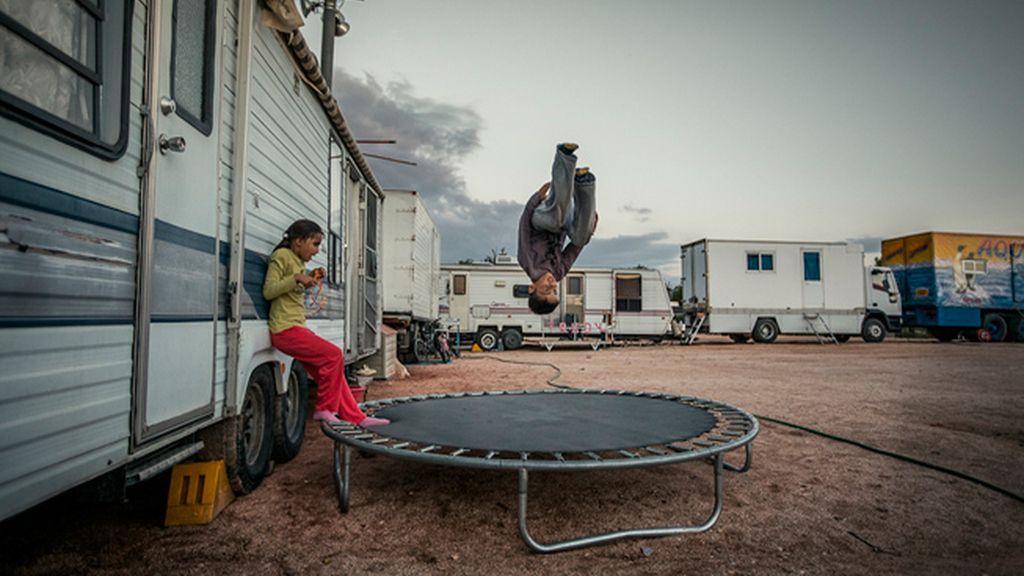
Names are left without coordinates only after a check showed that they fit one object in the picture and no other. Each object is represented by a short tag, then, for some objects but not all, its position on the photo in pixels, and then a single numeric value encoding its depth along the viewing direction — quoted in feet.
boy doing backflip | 13.38
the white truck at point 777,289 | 55.36
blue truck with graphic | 58.75
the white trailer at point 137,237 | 4.90
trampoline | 8.90
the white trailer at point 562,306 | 52.03
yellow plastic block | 9.18
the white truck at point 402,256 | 32.09
